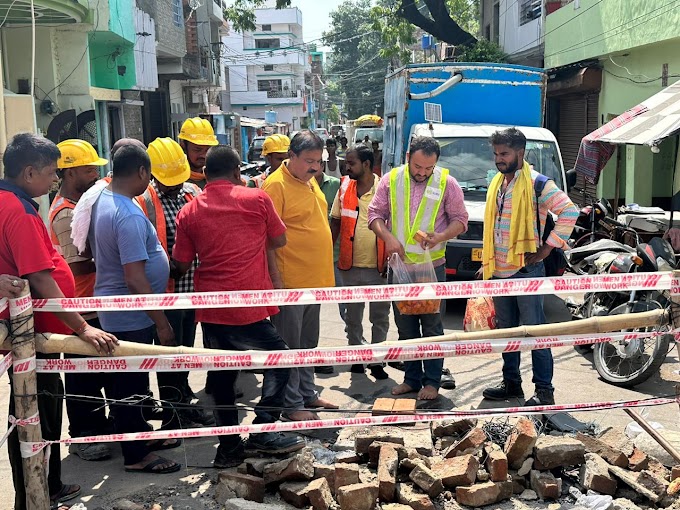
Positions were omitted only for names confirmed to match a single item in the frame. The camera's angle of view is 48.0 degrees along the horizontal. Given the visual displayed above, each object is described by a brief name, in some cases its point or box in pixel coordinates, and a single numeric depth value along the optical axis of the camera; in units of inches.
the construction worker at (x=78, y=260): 190.7
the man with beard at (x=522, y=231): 209.8
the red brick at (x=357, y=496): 149.9
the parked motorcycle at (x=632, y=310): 229.7
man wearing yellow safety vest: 219.8
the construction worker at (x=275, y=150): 312.5
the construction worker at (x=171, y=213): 202.4
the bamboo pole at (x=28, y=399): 138.9
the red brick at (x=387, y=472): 153.7
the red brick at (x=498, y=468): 158.7
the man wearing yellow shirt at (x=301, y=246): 204.2
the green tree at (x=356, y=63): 2748.5
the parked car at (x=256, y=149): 949.1
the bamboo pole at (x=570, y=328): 152.6
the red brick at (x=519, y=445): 163.0
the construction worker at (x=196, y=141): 233.6
